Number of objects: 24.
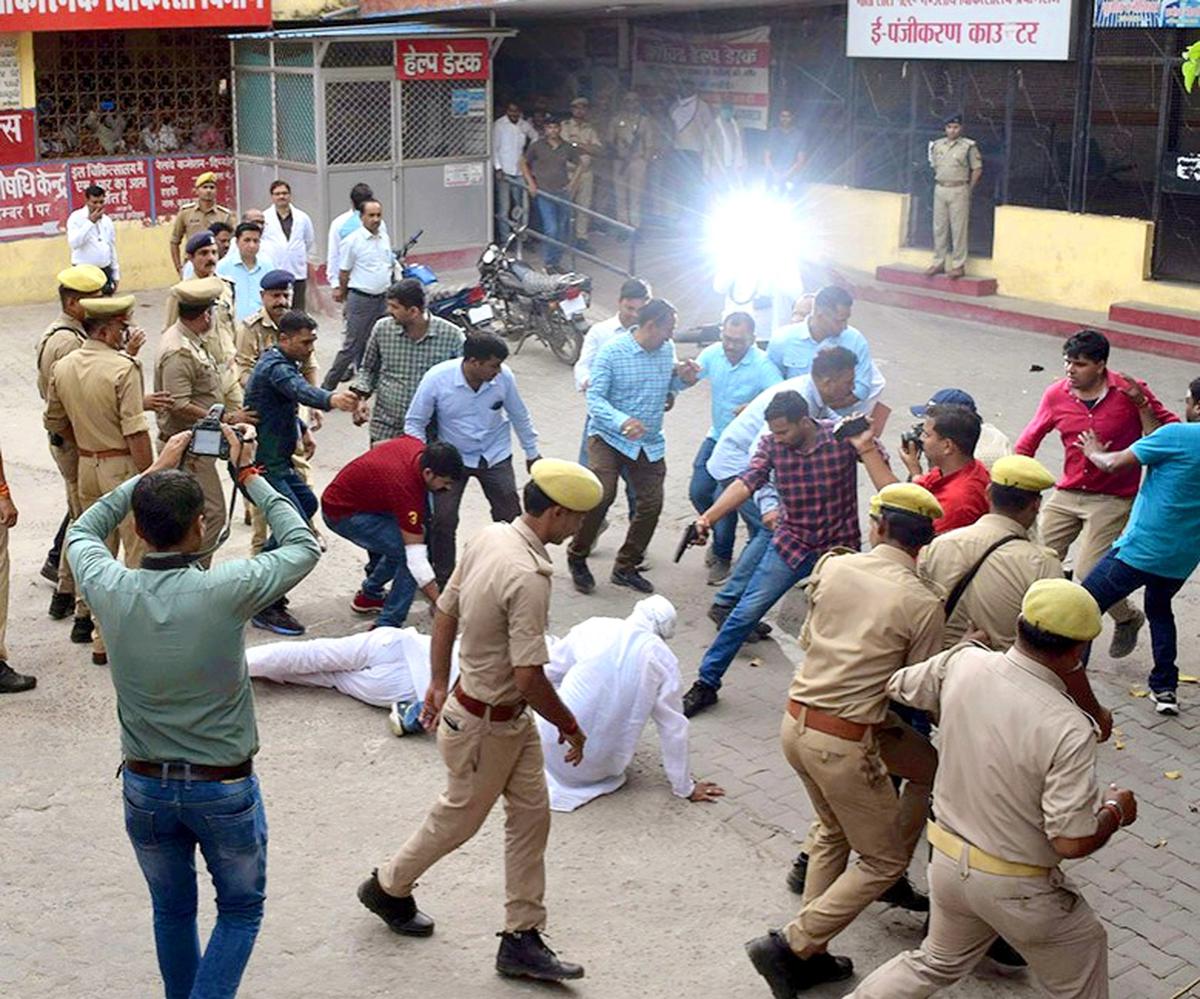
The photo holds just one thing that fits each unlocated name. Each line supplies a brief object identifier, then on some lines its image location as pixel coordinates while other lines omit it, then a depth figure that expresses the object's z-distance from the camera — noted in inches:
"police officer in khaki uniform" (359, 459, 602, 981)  211.0
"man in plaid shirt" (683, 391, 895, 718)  283.9
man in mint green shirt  183.8
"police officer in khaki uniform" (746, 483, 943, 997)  209.5
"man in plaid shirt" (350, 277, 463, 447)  353.4
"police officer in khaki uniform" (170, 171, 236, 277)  546.3
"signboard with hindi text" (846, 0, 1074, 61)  627.2
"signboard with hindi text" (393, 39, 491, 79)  676.7
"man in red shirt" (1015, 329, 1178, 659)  311.7
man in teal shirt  287.6
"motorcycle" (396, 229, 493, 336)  536.4
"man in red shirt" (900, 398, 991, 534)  261.1
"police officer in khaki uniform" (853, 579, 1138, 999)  176.4
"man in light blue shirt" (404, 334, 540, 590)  334.6
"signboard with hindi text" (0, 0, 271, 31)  631.2
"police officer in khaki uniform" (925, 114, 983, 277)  650.2
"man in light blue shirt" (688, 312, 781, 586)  367.6
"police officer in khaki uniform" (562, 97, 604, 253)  764.0
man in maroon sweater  307.9
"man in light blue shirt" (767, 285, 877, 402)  362.0
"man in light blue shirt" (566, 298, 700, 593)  356.2
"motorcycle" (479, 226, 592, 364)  558.9
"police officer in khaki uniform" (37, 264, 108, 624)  324.8
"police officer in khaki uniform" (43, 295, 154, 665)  303.0
